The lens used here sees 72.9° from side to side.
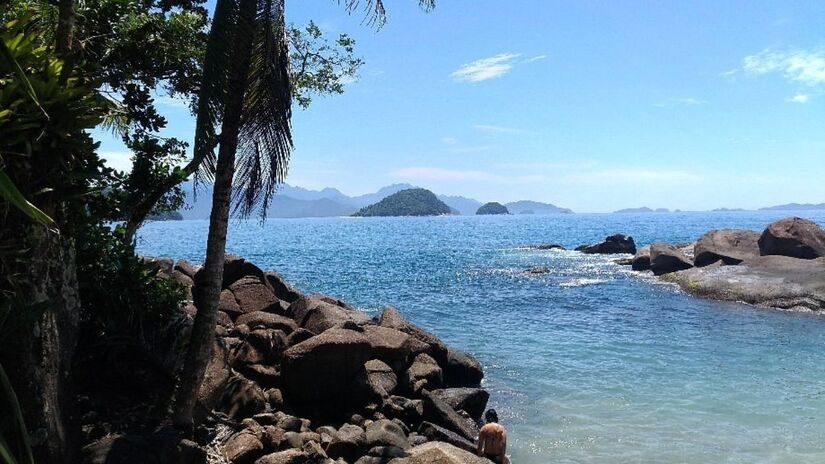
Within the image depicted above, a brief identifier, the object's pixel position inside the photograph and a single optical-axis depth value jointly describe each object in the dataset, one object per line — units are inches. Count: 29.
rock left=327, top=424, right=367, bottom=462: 408.8
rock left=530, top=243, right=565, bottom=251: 2988.9
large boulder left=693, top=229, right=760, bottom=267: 1541.6
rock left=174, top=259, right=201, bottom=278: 885.8
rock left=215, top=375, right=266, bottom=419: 422.9
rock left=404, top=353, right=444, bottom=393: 577.6
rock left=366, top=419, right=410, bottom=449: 426.6
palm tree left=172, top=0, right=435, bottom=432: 329.7
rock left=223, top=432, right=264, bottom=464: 357.1
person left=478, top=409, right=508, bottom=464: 439.2
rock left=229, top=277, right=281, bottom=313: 711.1
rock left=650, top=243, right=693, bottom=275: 1674.5
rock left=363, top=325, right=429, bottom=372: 580.1
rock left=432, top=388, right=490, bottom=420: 567.5
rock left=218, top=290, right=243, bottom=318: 668.1
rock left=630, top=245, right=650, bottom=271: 1851.6
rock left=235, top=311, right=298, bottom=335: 604.4
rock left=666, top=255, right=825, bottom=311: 1166.3
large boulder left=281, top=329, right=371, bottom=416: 495.5
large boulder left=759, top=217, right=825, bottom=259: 1459.2
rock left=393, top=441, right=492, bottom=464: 340.5
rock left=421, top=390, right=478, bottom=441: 496.3
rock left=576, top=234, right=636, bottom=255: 2605.8
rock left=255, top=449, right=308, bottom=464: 357.3
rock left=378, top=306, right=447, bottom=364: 676.7
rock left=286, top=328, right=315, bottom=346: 556.7
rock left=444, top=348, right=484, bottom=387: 669.9
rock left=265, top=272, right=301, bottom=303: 879.1
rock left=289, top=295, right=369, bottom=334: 622.8
